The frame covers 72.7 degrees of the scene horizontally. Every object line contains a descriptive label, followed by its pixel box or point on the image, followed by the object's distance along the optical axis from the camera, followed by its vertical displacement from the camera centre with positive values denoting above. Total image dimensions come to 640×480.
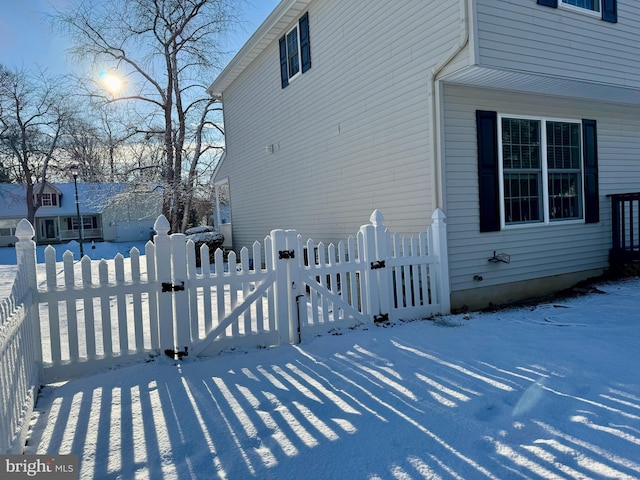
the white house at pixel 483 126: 5.66 +1.42
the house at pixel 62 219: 30.33 +1.19
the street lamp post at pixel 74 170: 18.12 +2.72
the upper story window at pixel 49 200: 31.80 +2.70
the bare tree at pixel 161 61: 16.98 +7.01
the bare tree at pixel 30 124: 26.14 +7.16
